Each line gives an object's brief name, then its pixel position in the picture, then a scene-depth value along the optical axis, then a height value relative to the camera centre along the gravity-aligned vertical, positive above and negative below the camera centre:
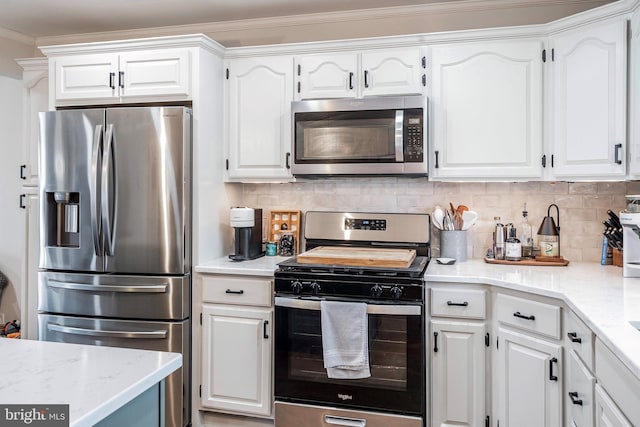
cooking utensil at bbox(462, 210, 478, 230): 2.93 -0.04
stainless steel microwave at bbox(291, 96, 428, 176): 2.75 +0.43
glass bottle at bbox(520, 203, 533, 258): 2.92 -0.15
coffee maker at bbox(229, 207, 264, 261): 3.01 -0.13
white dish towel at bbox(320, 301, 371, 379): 2.47 -0.64
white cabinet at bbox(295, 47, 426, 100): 2.84 +0.80
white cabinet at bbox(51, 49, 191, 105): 2.89 +0.81
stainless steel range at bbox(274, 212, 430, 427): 2.45 -0.70
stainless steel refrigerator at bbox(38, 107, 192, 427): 2.77 -0.10
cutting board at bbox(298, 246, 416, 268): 2.57 -0.25
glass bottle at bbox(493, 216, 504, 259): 2.90 -0.18
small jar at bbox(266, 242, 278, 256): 3.25 -0.25
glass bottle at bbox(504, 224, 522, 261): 2.82 -0.22
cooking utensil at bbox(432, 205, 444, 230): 2.98 -0.04
